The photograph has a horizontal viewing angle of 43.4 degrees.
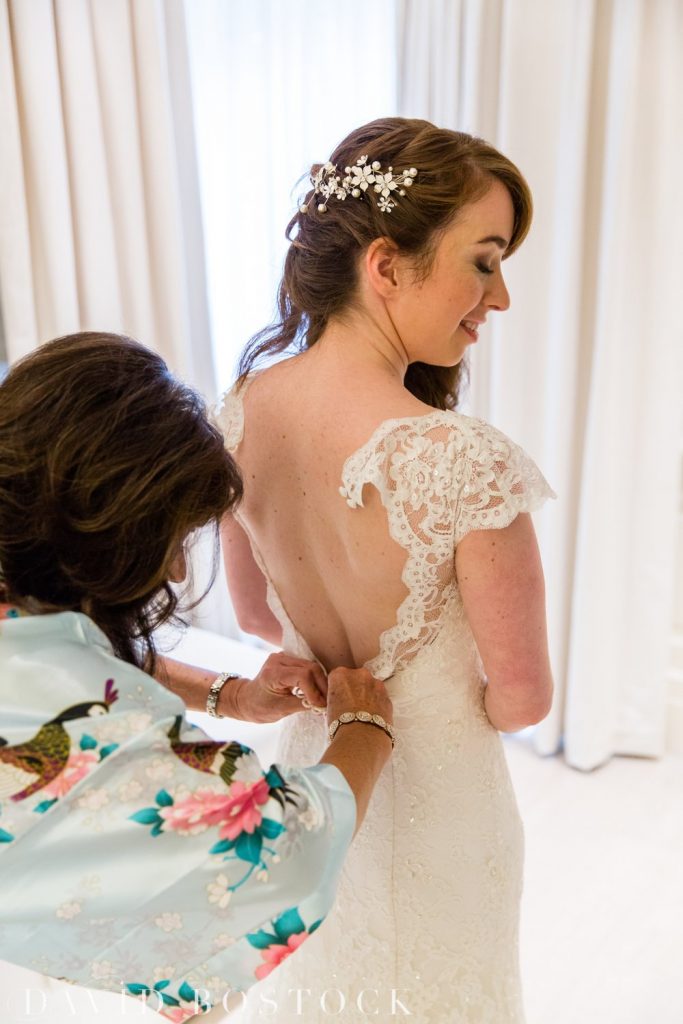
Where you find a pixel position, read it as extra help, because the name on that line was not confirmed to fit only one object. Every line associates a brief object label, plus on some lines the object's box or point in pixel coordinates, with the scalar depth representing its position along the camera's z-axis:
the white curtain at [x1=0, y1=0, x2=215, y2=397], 2.68
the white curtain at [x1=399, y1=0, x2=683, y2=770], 2.42
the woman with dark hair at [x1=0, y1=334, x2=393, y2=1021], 0.74
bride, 1.02
